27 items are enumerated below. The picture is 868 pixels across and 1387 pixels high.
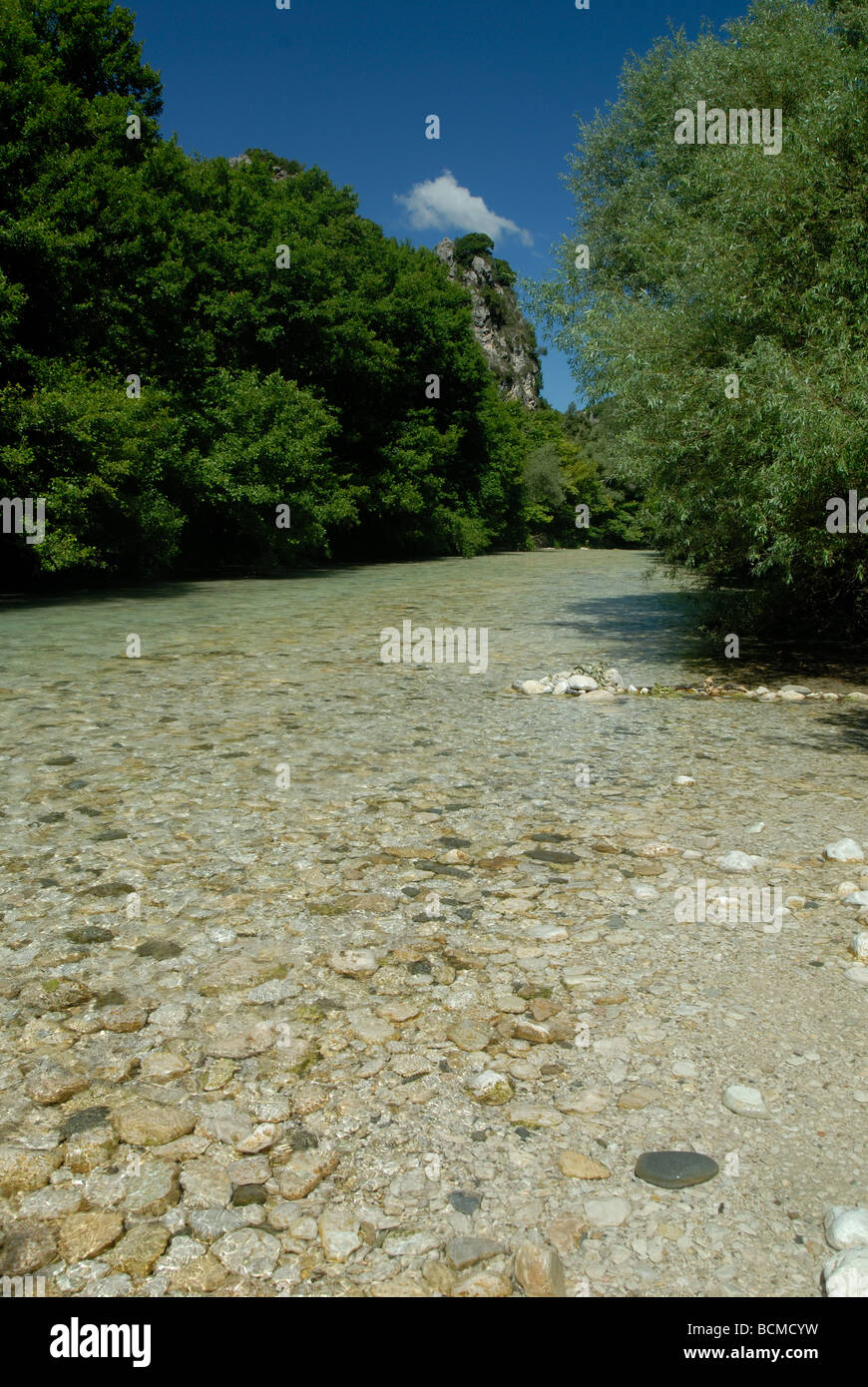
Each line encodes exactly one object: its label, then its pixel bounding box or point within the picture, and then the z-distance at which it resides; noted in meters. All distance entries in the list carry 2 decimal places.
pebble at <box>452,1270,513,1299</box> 2.22
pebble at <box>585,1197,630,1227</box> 2.46
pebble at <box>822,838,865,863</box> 4.96
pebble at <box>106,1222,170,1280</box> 2.31
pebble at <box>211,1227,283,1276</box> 2.32
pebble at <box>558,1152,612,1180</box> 2.64
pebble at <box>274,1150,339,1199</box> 2.59
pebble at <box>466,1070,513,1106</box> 3.00
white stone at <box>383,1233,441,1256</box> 2.36
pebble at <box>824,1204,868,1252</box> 2.32
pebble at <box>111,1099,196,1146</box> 2.80
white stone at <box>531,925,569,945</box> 4.12
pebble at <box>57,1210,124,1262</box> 2.36
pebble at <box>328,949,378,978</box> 3.83
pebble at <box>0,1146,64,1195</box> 2.59
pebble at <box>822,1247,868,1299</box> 2.15
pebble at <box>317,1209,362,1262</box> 2.36
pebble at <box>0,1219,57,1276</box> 2.31
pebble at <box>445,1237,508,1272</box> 2.32
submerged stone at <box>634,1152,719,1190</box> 2.60
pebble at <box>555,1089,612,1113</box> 2.94
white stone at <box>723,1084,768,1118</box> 2.89
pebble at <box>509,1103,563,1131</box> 2.87
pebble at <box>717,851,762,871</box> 4.86
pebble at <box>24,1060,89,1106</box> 2.98
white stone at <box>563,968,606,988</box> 3.72
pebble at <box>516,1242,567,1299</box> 2.22
